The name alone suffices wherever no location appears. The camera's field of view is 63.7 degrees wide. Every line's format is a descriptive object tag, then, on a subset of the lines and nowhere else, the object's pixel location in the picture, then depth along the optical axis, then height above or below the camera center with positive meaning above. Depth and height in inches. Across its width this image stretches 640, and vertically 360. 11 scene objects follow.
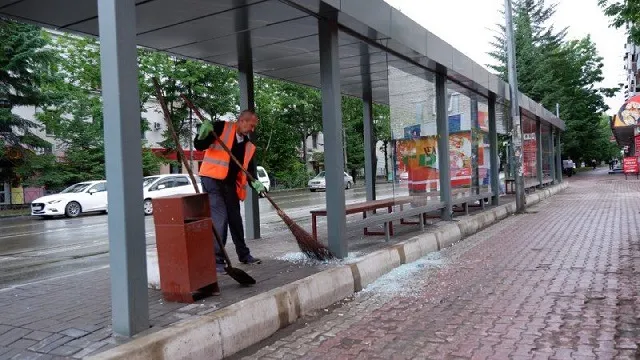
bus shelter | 144.9 +60.8
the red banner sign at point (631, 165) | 1226.6 -14.9
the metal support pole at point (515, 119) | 539.8 +47.7
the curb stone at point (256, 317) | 136.6 -44.9
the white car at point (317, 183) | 1417.3 -24.7
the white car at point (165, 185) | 759.2 -5.8
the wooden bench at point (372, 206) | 285.3 -21.5
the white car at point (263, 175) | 1200.2 +3.5
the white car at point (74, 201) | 717.3 -21.8
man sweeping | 225.1 +3.5
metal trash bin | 171.3 -22.4
